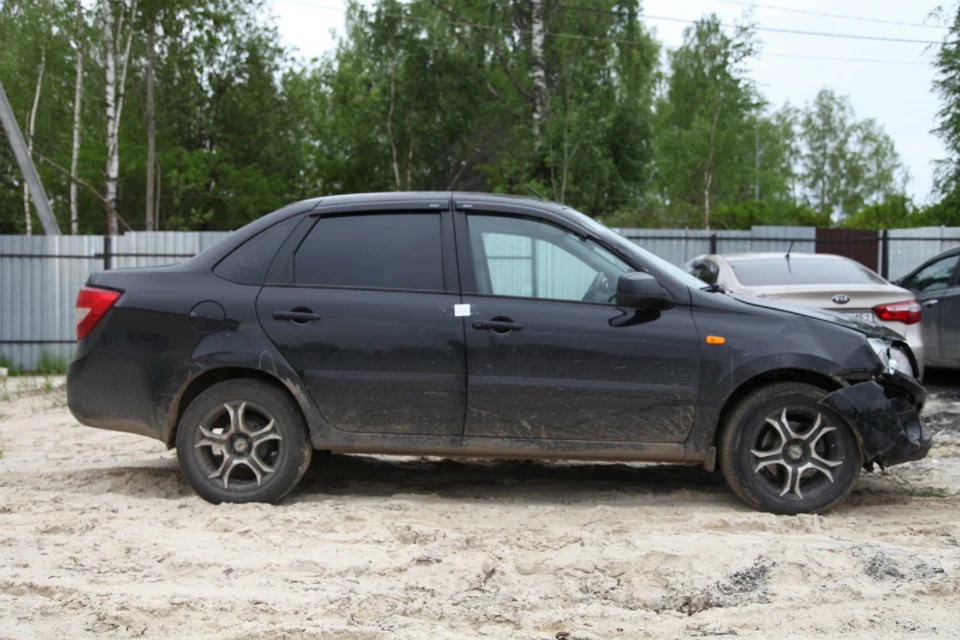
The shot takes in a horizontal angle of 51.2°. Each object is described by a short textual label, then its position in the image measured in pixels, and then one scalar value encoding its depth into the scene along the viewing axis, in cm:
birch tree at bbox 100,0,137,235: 2398
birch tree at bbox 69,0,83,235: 2733
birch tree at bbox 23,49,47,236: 3266
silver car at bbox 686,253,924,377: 855
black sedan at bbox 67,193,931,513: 528
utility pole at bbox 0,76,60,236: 1616
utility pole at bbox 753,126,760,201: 4414
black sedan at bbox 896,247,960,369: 977
